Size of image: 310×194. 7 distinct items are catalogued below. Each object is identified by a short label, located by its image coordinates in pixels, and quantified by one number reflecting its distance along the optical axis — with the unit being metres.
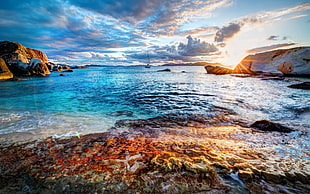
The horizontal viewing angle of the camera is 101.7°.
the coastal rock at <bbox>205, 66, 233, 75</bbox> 48.84
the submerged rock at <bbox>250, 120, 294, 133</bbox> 5.16
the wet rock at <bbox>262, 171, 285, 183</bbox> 2.22
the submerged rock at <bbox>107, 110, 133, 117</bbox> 7.67
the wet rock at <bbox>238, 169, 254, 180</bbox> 2.28
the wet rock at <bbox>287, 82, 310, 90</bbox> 15.01
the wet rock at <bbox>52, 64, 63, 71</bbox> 79.00
